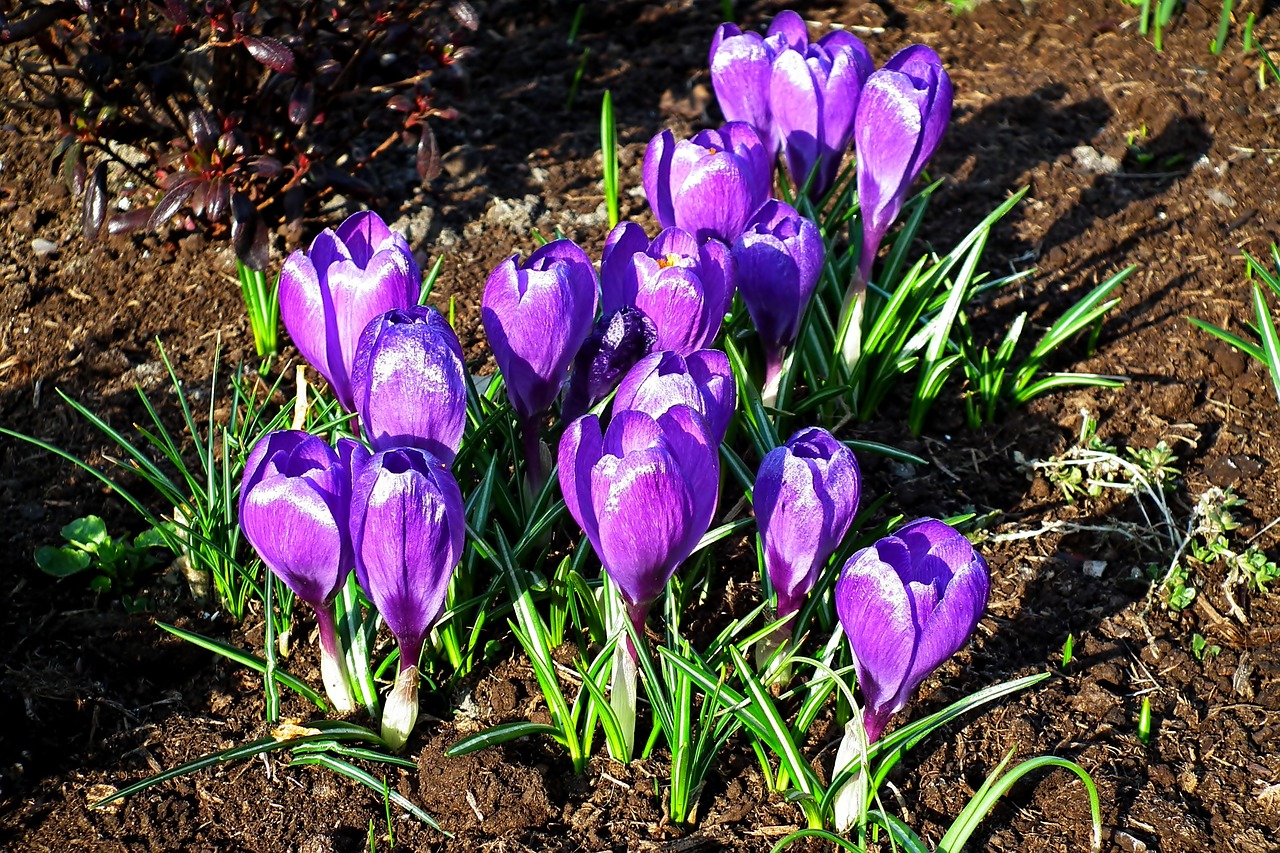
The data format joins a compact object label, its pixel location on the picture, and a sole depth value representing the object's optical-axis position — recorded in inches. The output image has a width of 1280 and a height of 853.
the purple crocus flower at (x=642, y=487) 45.3
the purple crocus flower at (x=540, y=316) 47.1
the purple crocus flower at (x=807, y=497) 46.4
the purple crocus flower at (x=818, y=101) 51.3
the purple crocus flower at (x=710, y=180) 49.5
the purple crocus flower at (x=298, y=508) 45.8
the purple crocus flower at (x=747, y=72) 51.7
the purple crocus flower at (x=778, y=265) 49.2
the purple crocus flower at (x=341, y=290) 47.3
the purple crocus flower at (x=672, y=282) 47.6
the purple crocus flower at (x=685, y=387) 46.0
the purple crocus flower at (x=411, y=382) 46.1
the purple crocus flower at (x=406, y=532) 45.5
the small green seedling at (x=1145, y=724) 48.3
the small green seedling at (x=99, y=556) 49.9
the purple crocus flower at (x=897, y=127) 50.2
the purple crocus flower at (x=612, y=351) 47.6
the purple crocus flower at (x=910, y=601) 45.7
